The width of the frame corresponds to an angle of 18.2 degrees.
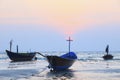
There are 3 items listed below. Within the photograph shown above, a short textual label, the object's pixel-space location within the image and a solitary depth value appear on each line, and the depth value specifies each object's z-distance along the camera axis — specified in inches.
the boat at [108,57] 3316.9
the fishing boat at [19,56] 3090.6
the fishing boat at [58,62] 1546.5
